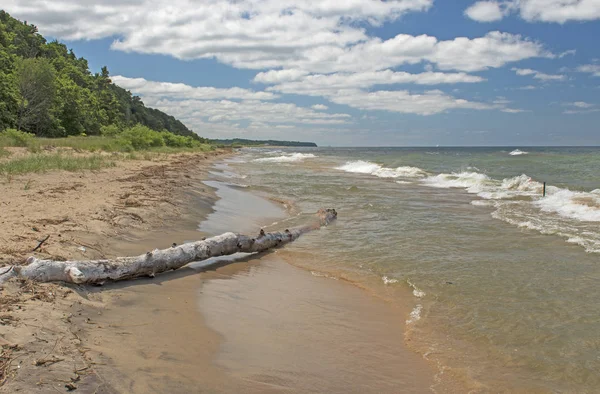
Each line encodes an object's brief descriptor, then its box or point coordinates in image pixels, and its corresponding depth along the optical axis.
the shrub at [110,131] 47.56
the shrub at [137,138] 36.47
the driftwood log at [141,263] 4.96
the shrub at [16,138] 23.05
